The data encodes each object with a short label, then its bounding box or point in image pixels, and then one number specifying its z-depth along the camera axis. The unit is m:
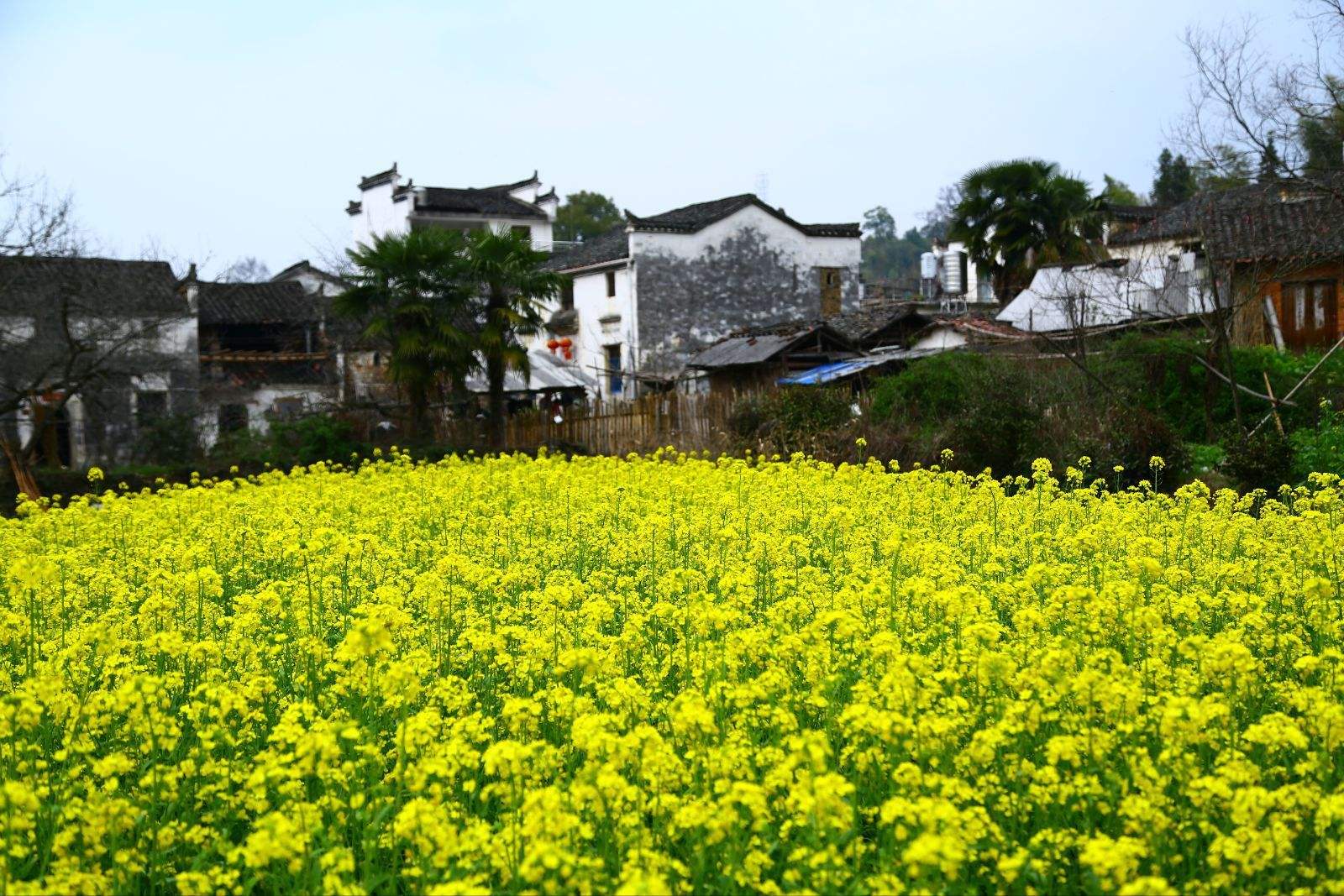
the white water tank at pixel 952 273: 49.97
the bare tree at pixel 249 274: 44.54
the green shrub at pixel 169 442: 27.91
